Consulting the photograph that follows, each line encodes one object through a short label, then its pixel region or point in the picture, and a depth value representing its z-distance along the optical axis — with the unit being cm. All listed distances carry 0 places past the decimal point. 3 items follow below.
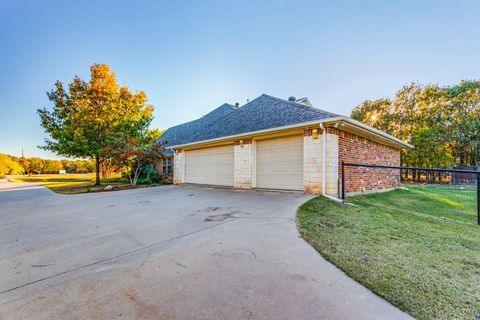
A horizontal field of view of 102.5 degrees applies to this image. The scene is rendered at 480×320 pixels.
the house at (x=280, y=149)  673
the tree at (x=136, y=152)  1263
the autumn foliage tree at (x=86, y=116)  1298
